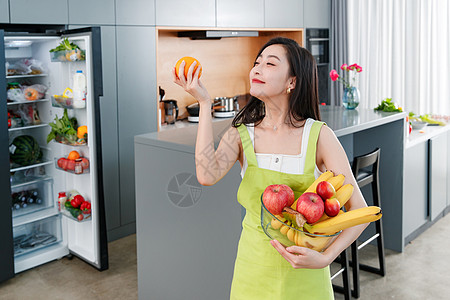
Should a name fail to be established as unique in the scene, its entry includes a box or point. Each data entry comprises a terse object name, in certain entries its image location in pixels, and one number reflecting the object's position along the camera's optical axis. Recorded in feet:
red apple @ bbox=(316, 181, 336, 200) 4.29
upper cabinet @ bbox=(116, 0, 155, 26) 12.67
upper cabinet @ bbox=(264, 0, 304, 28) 17.21
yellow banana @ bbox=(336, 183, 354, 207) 4.56
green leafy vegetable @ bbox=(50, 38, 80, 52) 10.96
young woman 4.92
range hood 14.94
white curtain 17.95
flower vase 11.66
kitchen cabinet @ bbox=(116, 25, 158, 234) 12.91
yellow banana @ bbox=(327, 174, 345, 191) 4.63
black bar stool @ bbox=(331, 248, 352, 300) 9.67
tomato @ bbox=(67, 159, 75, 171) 11.42
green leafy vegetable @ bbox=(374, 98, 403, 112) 11.75
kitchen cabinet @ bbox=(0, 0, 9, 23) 10.56
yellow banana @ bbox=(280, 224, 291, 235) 4.30
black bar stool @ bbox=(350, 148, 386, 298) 9.63
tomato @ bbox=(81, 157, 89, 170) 11.54
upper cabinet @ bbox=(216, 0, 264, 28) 15.44
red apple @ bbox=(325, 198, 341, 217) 4.24
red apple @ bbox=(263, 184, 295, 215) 4.32
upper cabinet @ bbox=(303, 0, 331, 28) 18.78
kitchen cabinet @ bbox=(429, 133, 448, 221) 13.69
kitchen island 7.64
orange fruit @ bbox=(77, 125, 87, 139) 11.37
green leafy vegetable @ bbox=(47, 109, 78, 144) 11.44
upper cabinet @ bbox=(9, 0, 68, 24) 10.81
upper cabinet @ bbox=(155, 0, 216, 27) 13.62
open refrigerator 10.71
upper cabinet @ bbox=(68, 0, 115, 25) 11.79
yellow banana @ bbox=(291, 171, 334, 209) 4.47
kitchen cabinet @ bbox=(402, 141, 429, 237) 12.49
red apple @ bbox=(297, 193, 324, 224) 4.13
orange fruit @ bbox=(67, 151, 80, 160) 11.58
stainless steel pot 16.83
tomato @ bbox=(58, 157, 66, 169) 11.75
